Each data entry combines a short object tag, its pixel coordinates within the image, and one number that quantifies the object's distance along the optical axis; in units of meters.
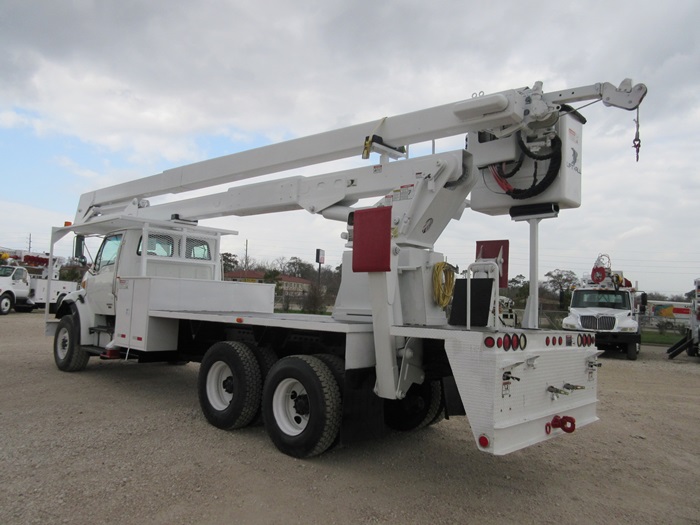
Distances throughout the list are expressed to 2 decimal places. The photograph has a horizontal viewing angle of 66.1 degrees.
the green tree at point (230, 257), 35.58
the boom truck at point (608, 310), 15.30
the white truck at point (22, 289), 24.03
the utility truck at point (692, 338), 15.44
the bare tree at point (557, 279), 39.24
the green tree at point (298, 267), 61.00
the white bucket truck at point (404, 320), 4.29
